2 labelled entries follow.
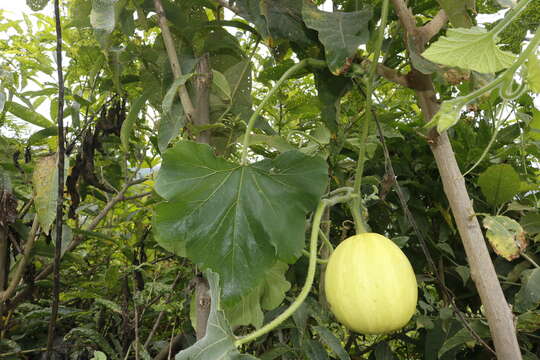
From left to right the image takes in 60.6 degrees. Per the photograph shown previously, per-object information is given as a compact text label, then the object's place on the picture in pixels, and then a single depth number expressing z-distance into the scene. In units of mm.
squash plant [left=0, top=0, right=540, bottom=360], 654
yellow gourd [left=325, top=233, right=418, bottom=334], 607
